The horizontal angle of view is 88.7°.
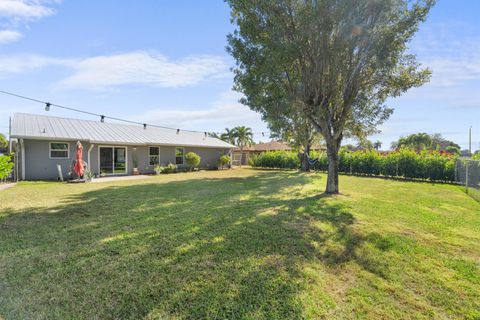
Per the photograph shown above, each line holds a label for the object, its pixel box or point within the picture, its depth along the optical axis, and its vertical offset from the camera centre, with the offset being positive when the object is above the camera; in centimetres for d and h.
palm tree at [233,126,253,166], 3962 +315
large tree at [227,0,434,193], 734 +318
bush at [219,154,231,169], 2308 -54
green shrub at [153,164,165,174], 1724 -102
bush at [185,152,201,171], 1950 -47
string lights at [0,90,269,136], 1273 +270
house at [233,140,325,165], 3700 +88
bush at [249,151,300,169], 2359 -55
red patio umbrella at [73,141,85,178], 1186 -47
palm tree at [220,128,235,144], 4028 +319
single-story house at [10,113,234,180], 1243 +49
